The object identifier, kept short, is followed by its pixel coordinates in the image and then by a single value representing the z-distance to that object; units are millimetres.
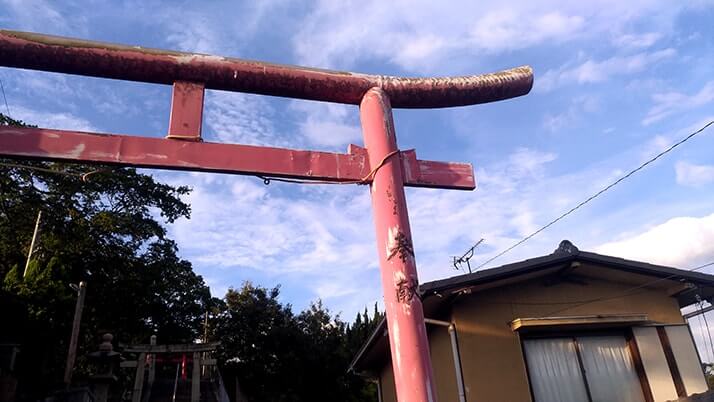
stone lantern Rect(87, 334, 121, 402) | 12031
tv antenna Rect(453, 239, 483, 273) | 15122
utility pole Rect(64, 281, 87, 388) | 13750
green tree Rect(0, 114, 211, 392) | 20328
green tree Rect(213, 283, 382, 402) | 29656
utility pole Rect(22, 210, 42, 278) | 18078
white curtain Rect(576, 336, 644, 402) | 8664
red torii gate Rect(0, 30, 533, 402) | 3100
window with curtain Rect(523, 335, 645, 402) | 8523
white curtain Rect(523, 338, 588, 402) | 8469
